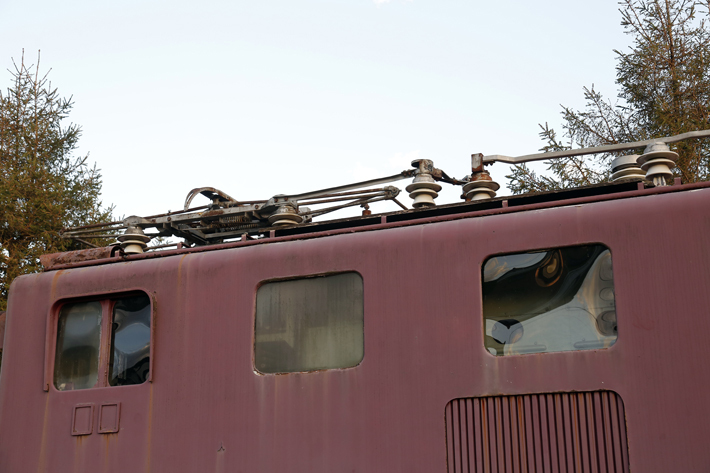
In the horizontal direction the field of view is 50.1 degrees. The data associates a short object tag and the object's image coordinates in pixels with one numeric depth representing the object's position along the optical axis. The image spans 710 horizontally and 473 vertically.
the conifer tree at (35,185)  15.12
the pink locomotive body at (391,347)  4.82
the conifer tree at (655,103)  13.62
